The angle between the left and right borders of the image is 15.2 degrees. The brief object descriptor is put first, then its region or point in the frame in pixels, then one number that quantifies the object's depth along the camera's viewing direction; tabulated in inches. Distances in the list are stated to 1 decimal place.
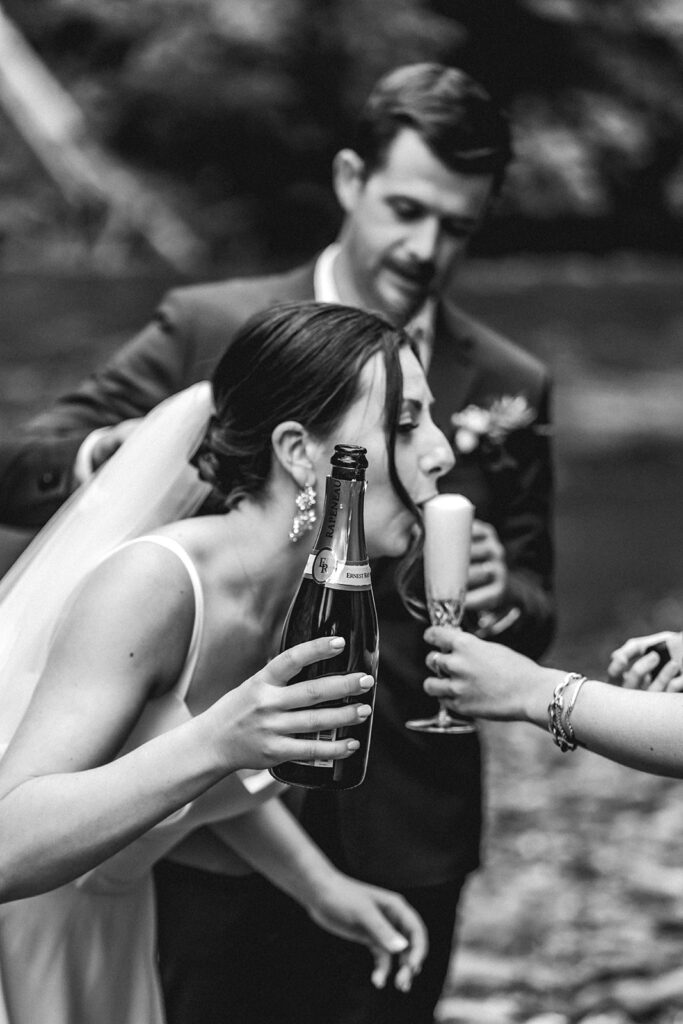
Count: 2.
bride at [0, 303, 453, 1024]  84.9
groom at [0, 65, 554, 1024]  107.3
